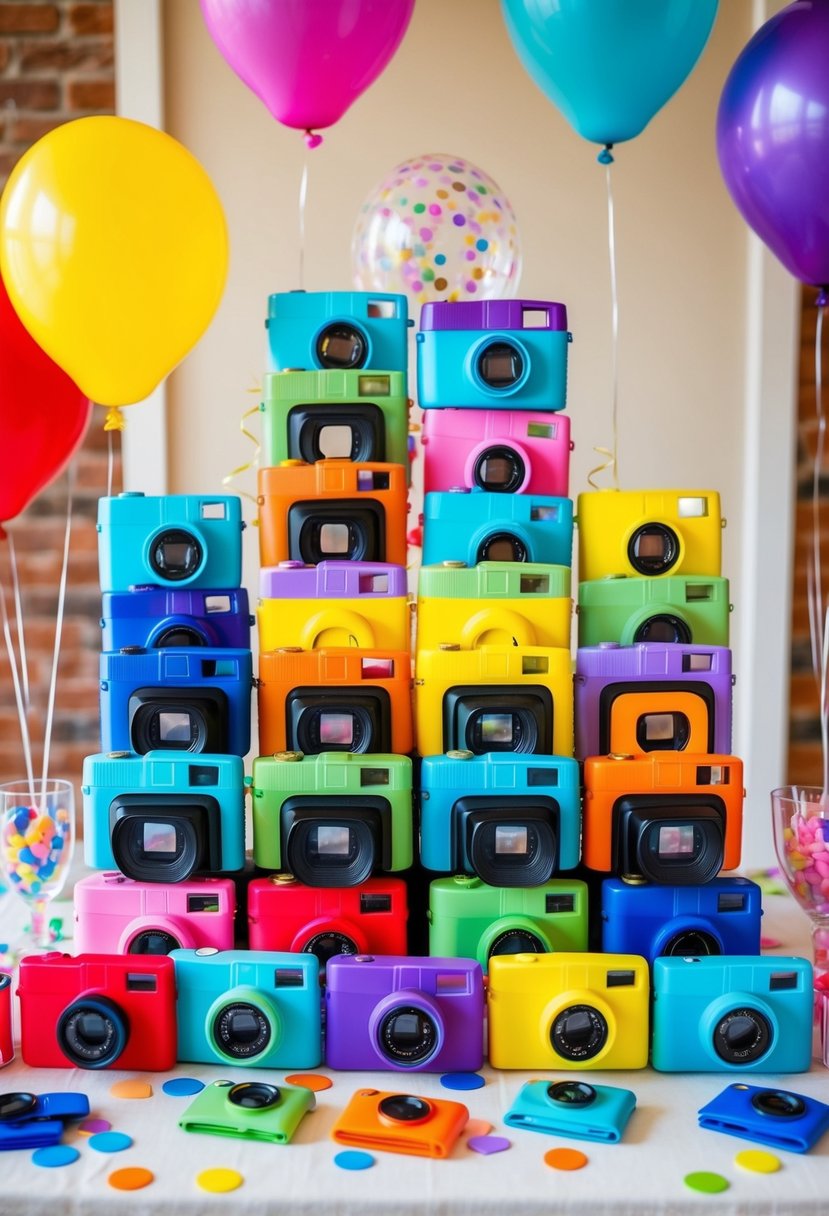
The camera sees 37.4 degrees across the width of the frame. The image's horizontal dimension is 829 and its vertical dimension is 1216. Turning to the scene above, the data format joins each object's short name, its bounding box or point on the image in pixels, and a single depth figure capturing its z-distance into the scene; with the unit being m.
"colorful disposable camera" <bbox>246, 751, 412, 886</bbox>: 1.27
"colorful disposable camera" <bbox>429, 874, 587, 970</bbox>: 1.27
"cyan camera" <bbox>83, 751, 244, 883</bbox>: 1.28
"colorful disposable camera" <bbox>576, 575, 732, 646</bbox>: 1.47
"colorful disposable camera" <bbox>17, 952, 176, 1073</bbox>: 1.16
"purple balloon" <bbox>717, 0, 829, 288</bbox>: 1.37
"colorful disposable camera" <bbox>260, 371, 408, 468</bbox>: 1.51
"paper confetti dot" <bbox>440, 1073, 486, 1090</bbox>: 1.14
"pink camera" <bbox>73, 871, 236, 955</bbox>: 1.29
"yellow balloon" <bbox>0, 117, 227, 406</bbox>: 1.36
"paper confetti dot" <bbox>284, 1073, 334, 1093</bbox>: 1.13
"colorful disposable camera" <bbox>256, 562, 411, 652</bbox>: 1.43
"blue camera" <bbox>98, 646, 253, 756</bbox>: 1.36
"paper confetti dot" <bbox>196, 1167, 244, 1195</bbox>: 0.96
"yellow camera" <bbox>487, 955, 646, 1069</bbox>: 1.17
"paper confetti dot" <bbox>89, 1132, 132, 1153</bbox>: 1.02
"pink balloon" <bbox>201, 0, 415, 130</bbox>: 1.42
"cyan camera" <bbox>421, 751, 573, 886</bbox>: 1.28
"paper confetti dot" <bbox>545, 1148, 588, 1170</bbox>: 1.00
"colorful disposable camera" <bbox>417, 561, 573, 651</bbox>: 1.41
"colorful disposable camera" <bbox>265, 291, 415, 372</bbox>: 1.56
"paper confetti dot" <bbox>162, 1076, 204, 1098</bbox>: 1.12
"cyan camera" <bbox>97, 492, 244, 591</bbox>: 1.45
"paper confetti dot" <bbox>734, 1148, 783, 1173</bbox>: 0.99
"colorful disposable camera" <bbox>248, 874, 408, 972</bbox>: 1.28
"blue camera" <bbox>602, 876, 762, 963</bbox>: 1.29
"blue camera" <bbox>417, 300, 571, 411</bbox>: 1.53
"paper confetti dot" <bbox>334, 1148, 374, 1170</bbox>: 1.00
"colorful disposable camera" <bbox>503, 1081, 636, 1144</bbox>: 1.04
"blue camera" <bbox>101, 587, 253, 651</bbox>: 1.44
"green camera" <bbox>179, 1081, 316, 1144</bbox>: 1.04
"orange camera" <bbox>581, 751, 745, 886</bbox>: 1.29
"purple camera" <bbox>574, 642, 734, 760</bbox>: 1.40
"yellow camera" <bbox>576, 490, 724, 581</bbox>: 1.50
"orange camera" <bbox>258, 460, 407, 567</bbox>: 1.47
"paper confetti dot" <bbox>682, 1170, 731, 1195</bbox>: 0.96
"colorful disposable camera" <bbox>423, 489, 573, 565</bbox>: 1.49
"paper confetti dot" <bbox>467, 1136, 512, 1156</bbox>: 1.02
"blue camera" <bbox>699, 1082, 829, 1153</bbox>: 1.03
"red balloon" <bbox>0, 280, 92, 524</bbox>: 1.51
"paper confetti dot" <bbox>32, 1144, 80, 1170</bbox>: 1.00
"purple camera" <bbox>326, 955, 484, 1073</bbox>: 1.16
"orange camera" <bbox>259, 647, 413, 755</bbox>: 1.35
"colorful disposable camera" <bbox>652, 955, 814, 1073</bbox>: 1.17
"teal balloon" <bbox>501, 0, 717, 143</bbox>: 1.40
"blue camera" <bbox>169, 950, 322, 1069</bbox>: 1.16
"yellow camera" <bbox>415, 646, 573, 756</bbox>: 1.34
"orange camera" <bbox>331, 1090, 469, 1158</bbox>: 1.03
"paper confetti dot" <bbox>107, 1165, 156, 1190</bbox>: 0.97
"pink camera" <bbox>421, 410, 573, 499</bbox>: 1.54
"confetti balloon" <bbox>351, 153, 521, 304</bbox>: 1.80
